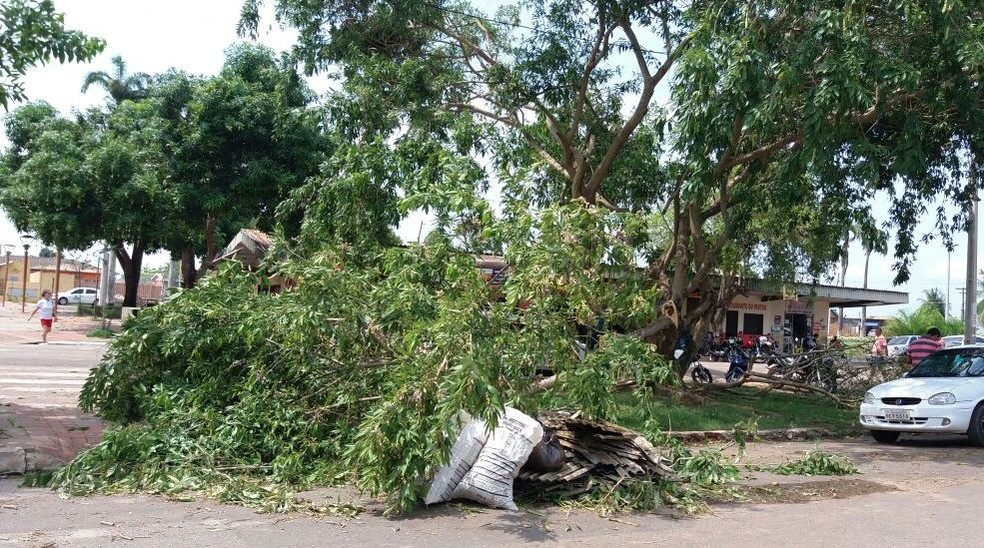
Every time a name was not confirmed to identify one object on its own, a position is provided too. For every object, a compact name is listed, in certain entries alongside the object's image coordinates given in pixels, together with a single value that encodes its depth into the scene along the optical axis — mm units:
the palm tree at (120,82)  42156
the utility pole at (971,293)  23312
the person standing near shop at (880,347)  20423
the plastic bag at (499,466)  7340
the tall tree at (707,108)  11064
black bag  7781
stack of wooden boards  7840
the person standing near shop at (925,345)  18016
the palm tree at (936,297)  89162
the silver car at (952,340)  36475
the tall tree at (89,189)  28250
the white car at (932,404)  12008
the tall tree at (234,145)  23562
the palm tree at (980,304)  67175
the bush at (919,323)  49062
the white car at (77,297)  59888
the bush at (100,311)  38122
